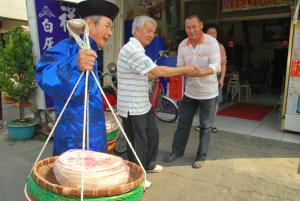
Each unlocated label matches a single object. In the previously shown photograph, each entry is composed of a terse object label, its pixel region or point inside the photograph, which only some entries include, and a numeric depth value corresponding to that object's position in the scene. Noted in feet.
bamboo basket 4.12
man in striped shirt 9.34
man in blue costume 5.68
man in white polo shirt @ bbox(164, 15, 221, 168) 12.23
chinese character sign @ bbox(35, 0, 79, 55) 15.28
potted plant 15.53
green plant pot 16.66
